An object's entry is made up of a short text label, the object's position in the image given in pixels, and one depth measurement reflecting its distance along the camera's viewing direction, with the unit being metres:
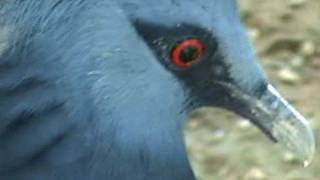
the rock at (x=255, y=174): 6.48
